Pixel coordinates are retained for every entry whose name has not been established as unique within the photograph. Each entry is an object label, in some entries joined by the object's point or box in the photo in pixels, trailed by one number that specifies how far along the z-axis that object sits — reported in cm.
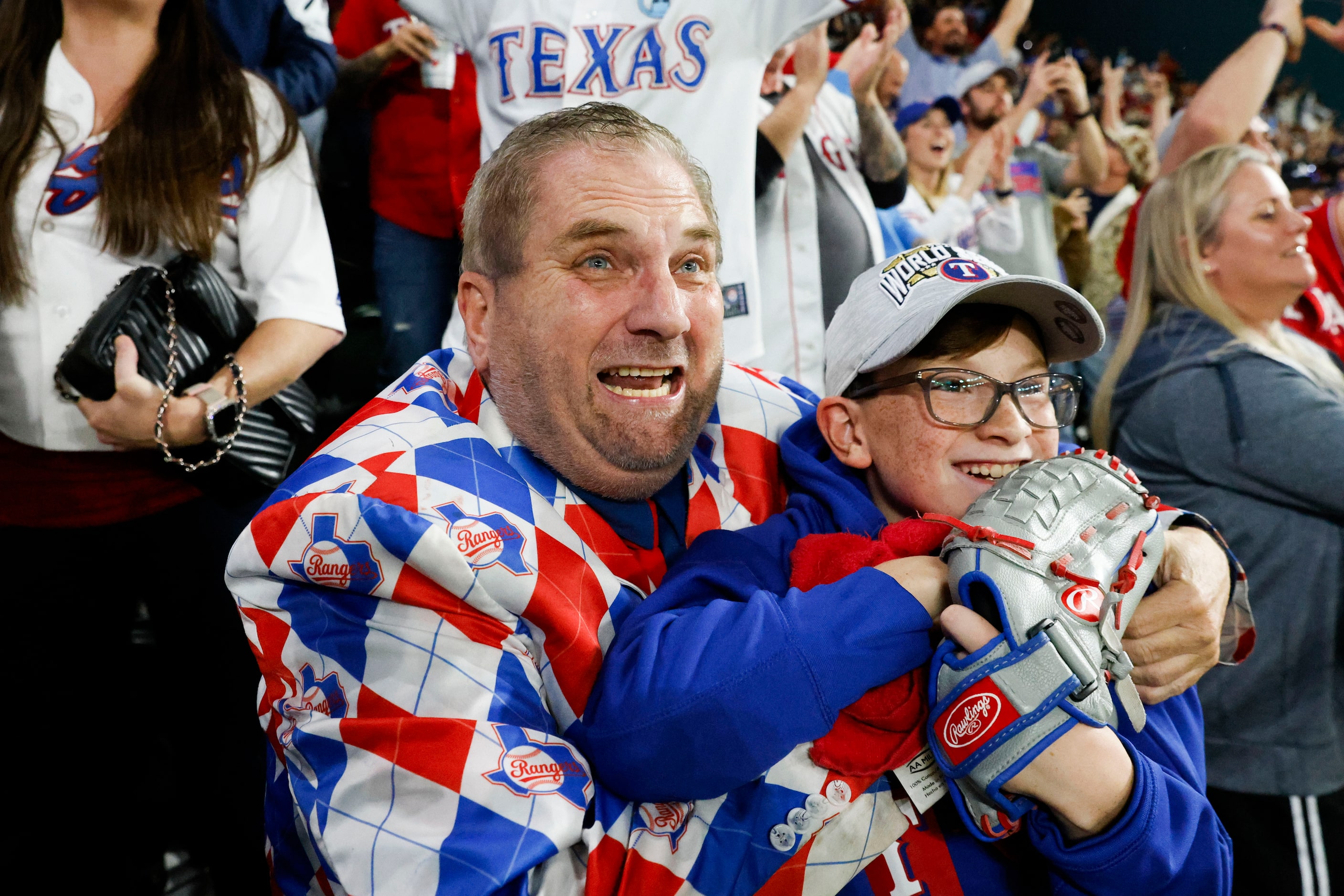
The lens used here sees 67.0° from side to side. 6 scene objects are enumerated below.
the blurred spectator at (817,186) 250
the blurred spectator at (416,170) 228
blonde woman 215
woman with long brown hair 162
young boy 97
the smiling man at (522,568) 99
